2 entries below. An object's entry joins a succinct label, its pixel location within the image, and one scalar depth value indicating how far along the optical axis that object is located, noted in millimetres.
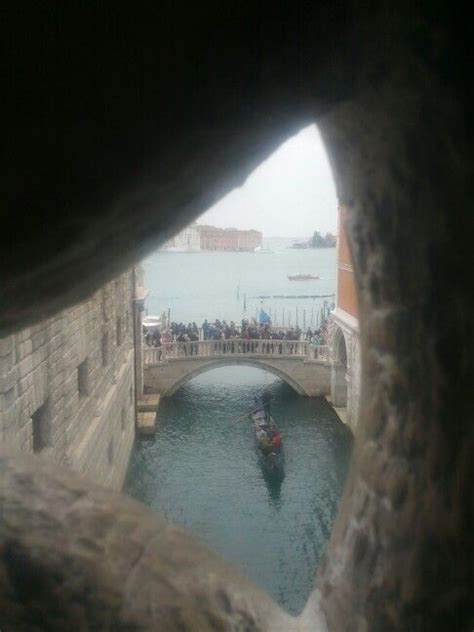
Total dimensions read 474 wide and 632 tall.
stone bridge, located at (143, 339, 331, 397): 19984
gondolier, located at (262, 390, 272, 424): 17078
